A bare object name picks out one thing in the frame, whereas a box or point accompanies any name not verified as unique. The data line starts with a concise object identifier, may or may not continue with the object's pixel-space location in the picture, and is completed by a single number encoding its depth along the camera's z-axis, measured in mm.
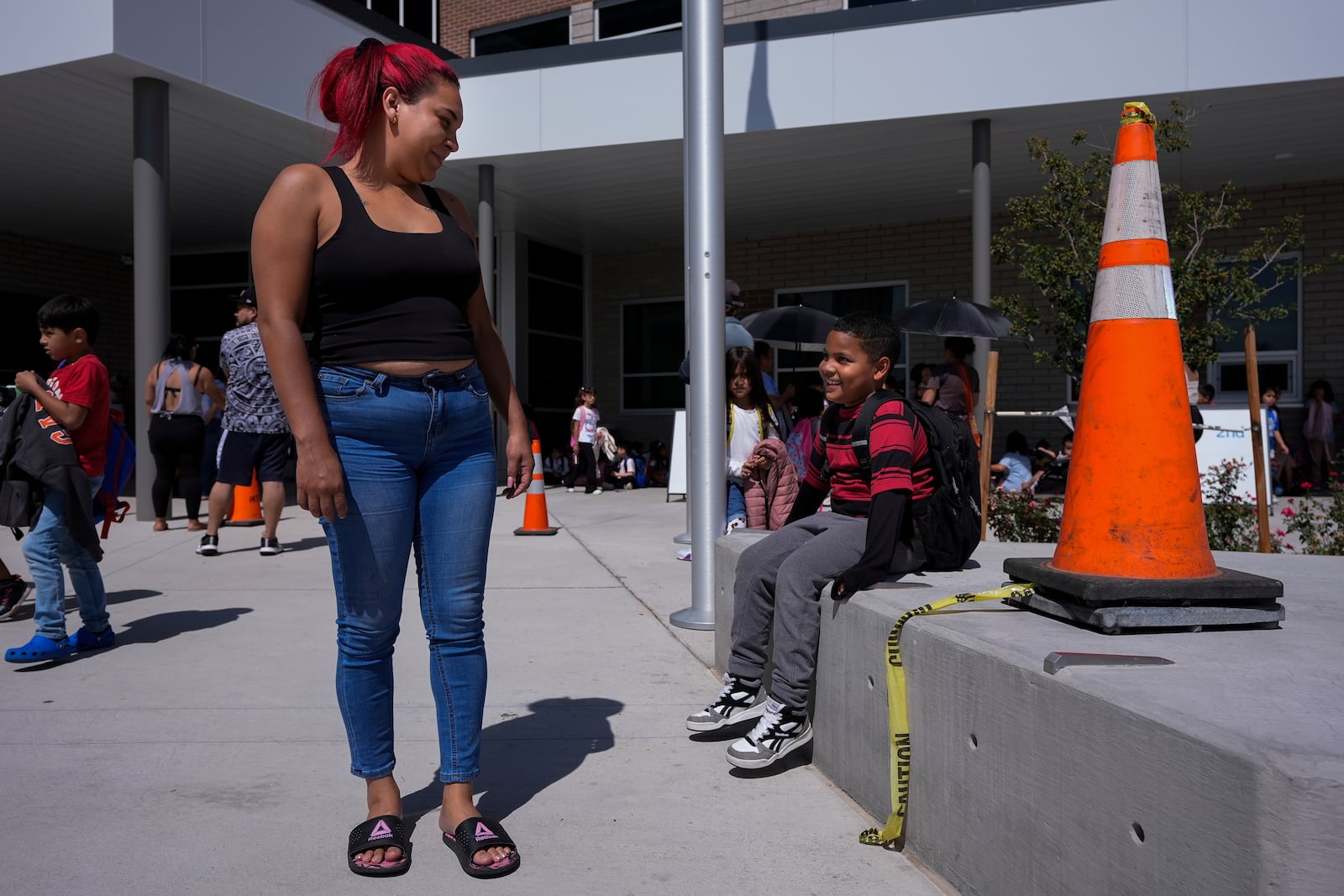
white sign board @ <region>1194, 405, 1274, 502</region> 11344
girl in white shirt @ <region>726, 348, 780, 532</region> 6836
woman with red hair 2545
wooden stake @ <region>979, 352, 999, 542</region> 7436
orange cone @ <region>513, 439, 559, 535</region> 9626
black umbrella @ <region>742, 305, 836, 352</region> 11109
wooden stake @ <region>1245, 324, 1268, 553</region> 6422
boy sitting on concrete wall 3295
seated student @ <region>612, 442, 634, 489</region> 16516
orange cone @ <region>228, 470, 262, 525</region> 10289
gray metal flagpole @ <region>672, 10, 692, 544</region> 5523
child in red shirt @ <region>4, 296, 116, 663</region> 4699
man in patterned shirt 8172
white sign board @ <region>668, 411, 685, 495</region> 12536
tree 9156
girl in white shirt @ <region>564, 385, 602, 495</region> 15812
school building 10609
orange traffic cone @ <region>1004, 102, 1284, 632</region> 2551
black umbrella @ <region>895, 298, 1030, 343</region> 9977
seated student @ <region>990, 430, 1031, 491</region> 12770
